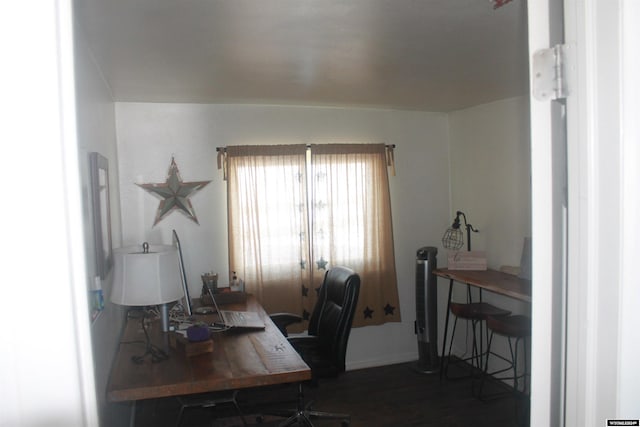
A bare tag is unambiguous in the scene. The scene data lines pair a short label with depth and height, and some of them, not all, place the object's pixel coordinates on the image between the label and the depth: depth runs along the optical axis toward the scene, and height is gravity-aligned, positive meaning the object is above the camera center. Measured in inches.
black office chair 116.5 -36.3
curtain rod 154.1 +17.1
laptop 109.3 -30.2
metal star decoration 149.3 +3.2
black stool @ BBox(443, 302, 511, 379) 148.4 -39.1
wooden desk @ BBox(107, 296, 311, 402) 78.0 -30.7
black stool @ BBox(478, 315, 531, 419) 127.7 -46.7
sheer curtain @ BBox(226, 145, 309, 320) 154.5 -7.7
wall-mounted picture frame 81.9 -1.8
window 155.3 -8.8
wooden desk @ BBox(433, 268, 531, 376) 127.5 -27.8
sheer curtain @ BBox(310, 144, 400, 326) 164.2 -8.8
